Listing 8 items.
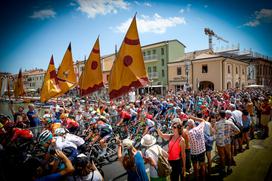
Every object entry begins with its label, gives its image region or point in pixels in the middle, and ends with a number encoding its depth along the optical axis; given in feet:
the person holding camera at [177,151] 12.70
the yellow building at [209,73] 96.32
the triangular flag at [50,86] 29.07
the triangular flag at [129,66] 24.38
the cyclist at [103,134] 19.40
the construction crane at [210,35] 139.85
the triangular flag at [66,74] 30.83
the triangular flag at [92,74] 30.01
